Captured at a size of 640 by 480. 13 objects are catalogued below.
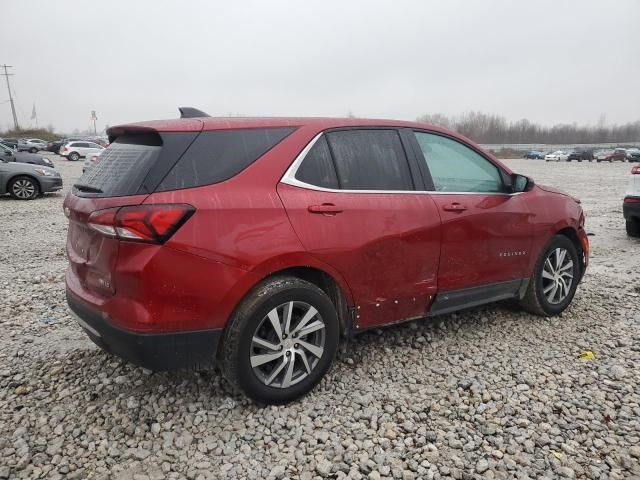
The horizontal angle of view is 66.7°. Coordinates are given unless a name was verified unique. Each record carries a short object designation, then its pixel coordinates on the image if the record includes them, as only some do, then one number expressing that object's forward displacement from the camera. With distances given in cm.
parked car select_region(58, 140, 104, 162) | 3828
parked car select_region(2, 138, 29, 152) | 3797
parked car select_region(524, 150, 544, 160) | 6681
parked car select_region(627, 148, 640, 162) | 5162
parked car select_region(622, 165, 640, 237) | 739
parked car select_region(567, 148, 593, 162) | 5675
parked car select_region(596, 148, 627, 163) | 5307
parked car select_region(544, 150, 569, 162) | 5800
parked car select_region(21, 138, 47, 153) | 4326
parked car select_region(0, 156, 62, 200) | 1253
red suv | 250
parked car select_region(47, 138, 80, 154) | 4750
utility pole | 7519
